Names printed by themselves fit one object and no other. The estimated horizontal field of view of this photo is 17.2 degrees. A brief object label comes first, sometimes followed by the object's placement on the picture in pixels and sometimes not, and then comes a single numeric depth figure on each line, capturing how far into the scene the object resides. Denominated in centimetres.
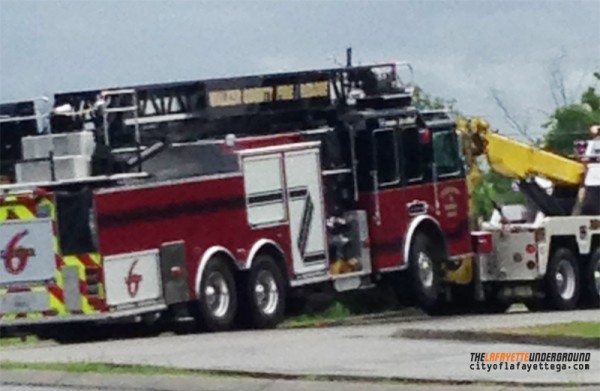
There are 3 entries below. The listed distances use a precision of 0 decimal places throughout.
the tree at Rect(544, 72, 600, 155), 5356
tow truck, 2884
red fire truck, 2319
